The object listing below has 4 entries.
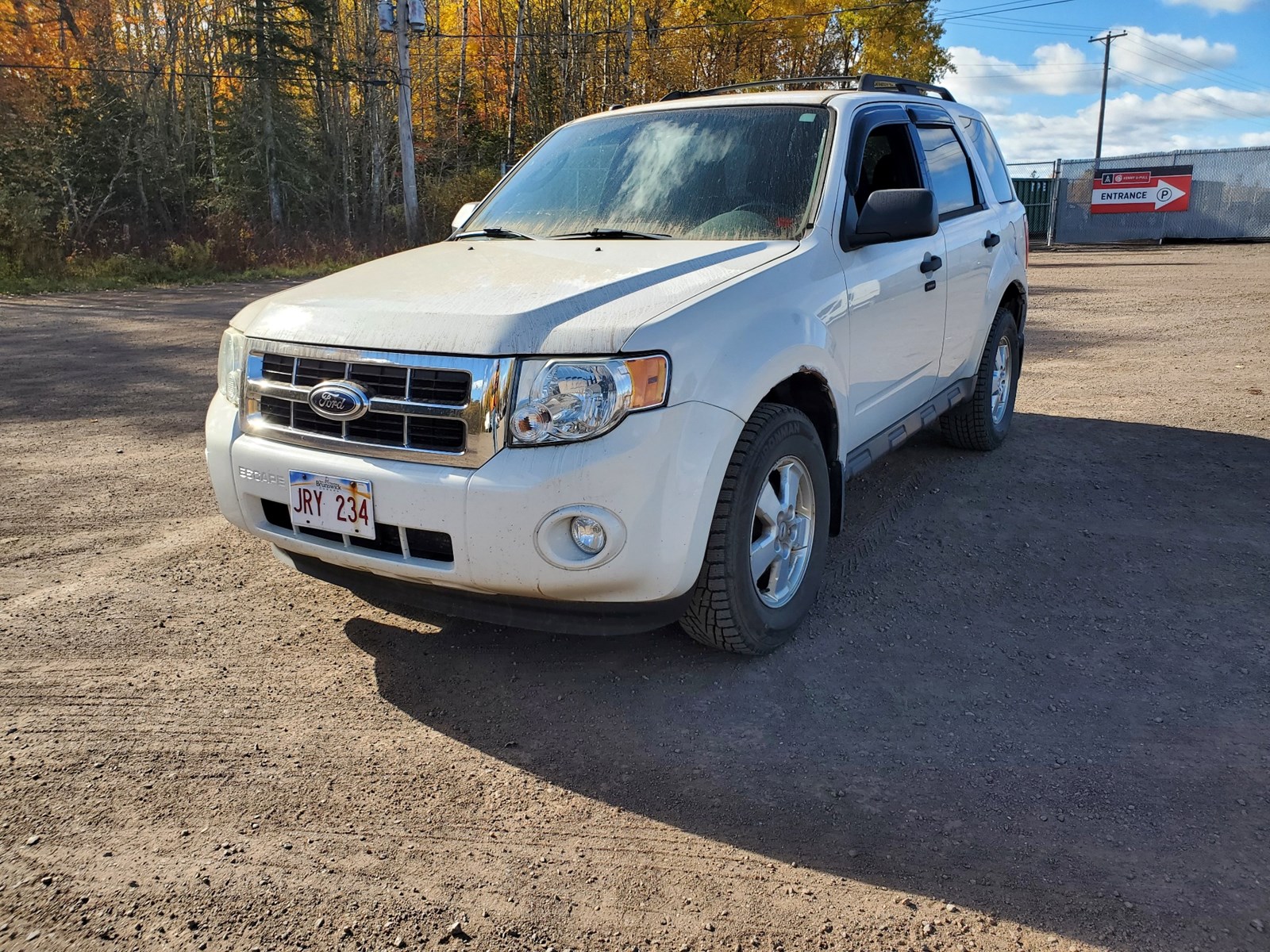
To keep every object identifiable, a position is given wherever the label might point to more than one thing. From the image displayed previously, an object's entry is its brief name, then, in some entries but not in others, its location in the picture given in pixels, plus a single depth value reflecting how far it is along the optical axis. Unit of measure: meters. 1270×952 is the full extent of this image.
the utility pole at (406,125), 24.09
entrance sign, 27.88
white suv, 2.82
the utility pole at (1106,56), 47.35
